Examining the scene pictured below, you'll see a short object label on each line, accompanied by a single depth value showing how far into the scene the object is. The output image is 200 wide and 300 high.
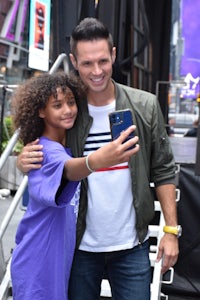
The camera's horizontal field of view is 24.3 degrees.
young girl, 1.66
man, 1.86
